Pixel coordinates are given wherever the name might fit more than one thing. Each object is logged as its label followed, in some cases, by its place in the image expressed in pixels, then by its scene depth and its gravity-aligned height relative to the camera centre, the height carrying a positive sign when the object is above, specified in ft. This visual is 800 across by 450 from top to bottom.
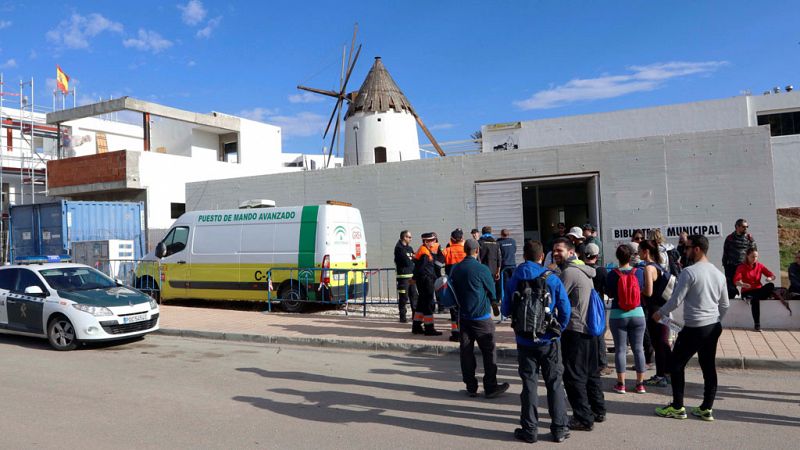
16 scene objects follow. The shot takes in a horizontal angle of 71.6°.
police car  28.94 -2.93
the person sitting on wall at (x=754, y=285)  29.19 -3.20
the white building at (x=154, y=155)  69.46 +15.03
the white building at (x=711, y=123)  85.15 +17.34
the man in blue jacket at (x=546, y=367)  15.42 -3.81
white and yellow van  39.47 -0.71
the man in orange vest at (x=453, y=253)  30.74 -0.91
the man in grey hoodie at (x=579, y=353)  16.31 -3.63
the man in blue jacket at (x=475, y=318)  19.66 -2.93
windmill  78.02 +16.31
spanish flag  102.68 +31.94
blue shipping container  56.08 +2.88
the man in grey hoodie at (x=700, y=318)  16.56 -2.74
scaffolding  88.79 +16.41
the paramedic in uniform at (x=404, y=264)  33.40 -1.57
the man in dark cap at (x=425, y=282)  30.27 -2.41
